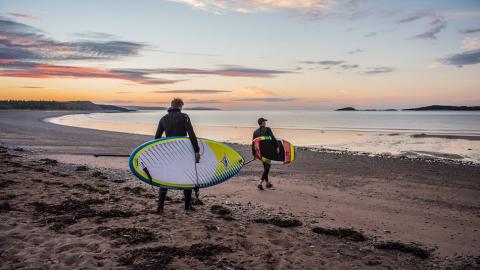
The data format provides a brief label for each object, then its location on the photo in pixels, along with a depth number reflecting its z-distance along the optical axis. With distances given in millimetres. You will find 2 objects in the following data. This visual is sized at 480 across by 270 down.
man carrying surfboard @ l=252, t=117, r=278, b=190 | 9977
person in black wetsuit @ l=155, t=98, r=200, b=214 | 6895
